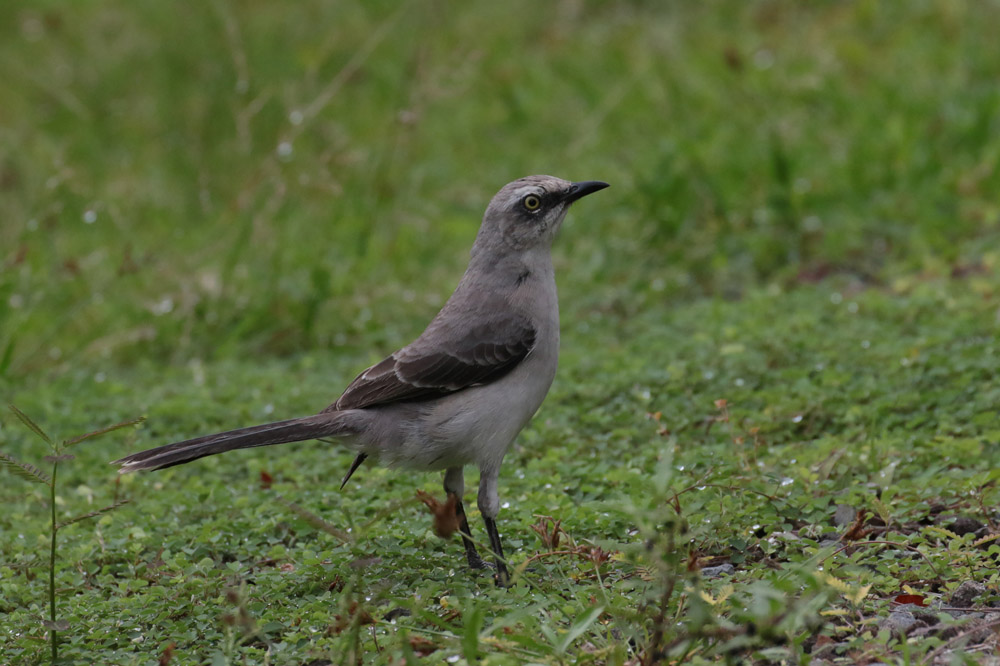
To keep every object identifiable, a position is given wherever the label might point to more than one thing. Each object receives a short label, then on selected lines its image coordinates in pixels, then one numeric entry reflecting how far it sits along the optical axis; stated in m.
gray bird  9.65
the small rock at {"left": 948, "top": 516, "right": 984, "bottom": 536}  9.25
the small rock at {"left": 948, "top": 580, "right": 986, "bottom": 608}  8.04
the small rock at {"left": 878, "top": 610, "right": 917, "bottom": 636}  7.62
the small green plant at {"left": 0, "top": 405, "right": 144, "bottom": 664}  7.73
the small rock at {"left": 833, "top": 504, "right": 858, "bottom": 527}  9.46
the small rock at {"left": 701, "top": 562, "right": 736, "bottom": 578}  8.69
